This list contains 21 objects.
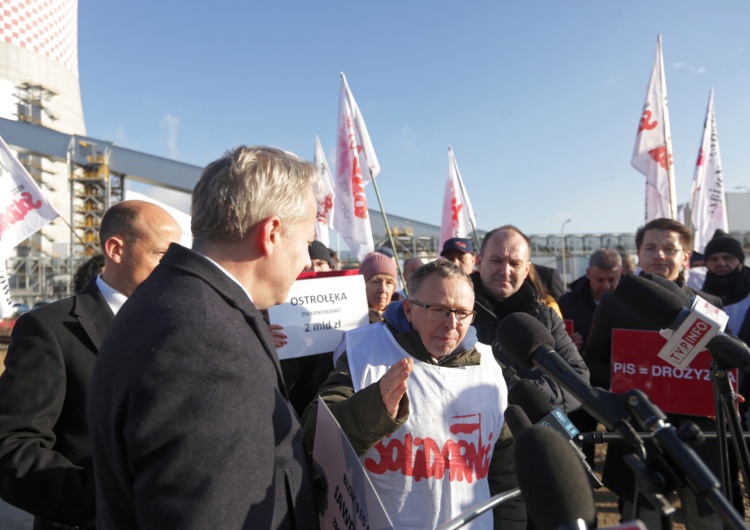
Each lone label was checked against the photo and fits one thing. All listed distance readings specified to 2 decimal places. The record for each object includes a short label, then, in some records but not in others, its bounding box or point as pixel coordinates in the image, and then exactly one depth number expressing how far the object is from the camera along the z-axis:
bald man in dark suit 1.71
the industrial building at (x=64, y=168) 33.06
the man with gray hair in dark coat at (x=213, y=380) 1.00
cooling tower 35.56
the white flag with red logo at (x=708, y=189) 8.12
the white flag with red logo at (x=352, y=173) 7.71
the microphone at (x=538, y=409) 1.40
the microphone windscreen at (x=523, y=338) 1.37
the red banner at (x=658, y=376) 2.91
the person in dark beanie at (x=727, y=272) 4.57
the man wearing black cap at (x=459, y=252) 5.09
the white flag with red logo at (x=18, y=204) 5.52
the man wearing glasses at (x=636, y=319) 3.09
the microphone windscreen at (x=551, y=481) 0.82
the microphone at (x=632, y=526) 0.71
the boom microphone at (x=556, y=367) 1.03
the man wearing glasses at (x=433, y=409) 2.00
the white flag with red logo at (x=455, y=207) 9.43
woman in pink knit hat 4.14
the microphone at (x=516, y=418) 1.55
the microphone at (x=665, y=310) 1.35
